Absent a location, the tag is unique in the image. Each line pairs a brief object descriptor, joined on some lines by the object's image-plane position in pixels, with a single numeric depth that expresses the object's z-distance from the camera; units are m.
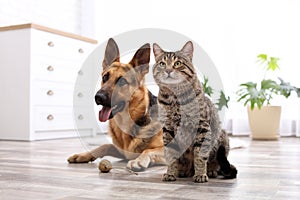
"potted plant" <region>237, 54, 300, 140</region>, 3.45
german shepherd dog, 1.42
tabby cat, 1.28
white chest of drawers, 3.21
